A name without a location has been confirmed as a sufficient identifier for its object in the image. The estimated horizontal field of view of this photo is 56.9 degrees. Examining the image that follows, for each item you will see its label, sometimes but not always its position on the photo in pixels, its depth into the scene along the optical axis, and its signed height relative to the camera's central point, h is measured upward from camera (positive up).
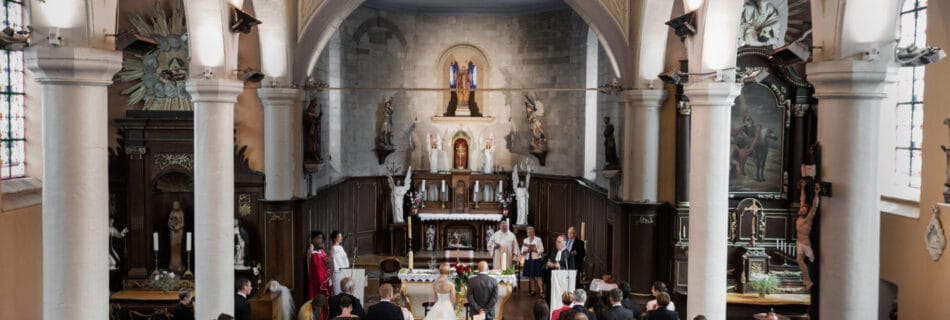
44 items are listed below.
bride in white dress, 12.77 -2.41
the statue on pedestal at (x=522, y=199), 23.17 -1.71
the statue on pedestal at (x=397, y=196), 23.39 -1.67
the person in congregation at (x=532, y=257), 17.73 -2.53
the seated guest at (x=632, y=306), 11.05 -2.17
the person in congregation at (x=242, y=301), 11.06 -2.12
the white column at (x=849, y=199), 8.88 -0.64
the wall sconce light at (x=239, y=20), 11.45 +1.48
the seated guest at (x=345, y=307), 9.66 -1.95
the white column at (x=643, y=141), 16.38 -0.12
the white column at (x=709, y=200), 10.44 -0.78
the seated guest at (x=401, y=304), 11.81 -2.38
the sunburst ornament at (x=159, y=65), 16.23 +1.26
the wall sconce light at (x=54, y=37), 7.77 +0.84
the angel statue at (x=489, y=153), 24.42 -0.53
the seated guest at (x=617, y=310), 9.95 -1.99
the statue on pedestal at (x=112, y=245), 15.68 -2.05
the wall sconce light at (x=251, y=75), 11.87 +0.80
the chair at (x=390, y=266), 15.80 -2.39
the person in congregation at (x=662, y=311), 9.55 -1.93
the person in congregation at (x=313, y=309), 10.34 -2.26
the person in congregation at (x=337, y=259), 15.42 -2.24
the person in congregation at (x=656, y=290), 9.96 -1.77
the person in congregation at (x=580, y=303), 9.60 -1.92
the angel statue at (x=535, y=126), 24.00 +0.23
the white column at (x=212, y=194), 11.23 -0.79
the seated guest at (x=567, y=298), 10.51 -1.97
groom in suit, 12.54 -2.28
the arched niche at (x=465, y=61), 25.23 +2.10
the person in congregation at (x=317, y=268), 15.27 -2.37
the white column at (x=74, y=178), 7.90 -0.43
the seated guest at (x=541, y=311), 9.27 -1.88
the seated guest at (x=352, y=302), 10.99 -2.12
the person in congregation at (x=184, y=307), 10.52 -2.10
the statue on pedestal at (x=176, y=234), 16.12 -1.88
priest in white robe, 17.94 -2.28
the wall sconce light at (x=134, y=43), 8.27 +0.86
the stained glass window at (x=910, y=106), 12.70 +0.45
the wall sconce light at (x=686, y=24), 10.64 +1.35
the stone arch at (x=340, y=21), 16.97 +2.08
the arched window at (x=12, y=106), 12.19 +0.36
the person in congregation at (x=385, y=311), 10.52 -2.13
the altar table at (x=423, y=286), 15.12 -2.67
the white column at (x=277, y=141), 17.08 -0.16
